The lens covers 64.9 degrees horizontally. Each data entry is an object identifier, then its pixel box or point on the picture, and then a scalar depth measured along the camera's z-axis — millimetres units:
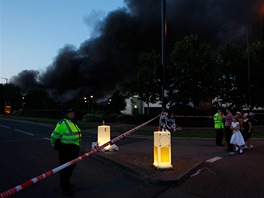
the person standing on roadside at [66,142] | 3343
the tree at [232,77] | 19477
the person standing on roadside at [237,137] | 6443
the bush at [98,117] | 20393
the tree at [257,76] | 19057
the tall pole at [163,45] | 5262
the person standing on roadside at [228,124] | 7036
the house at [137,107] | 32089
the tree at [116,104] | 31851
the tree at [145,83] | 19590
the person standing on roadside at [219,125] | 7597
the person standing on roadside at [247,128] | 7332
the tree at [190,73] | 17480
